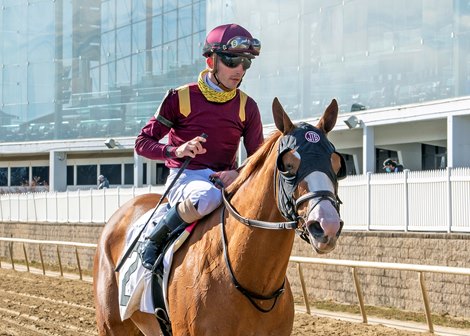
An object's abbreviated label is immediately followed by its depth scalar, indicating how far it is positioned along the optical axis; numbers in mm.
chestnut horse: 5310
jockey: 6885
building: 27563
